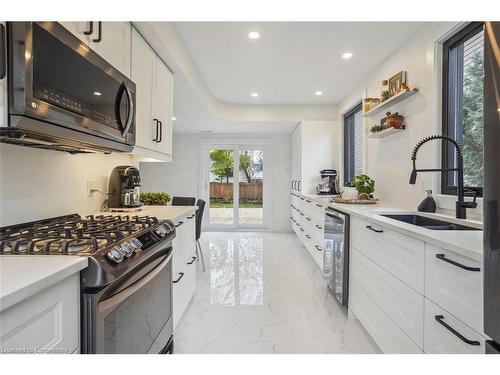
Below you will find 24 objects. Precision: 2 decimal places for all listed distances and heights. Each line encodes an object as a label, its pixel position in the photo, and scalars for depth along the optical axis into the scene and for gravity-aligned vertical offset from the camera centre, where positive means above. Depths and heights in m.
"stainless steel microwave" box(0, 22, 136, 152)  0.96 +0.38
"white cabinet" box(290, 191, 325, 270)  3.50 -0.52
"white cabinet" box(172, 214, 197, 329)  2.08 -0.61
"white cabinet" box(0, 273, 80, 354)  0.67 -0.35
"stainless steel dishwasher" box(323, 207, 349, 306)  2.46 -0.60
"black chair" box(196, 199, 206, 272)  3.42 -0.34
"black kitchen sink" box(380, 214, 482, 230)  1.80 -0.24
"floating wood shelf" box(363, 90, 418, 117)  2.69 +0.84
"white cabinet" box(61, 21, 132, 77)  1.37 +0.76
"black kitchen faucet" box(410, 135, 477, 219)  1.83 -0.08
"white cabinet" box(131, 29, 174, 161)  2.08 +0.68
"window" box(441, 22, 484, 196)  2.04 +0.62
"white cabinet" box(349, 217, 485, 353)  1.05 -0.49
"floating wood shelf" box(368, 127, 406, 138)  2.90 +0.56
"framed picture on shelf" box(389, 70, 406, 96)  2.83 +1.02
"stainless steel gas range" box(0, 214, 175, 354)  0.97 -0.33
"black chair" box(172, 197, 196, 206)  3.99 -0.19
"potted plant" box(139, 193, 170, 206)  2.86 -0.12
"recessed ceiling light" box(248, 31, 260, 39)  2.76 +1.42
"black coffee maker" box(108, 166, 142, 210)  2.12 -0.02
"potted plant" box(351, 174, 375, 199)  3.28 +0.01
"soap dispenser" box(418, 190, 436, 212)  2.23 -0.13
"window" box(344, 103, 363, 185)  4.32 +0.66
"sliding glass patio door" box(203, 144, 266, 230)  6.73 +0.02
